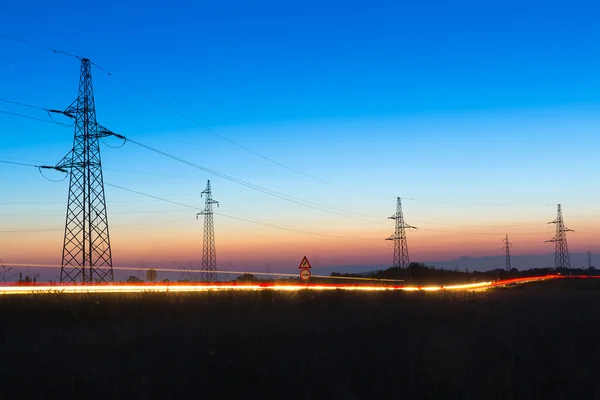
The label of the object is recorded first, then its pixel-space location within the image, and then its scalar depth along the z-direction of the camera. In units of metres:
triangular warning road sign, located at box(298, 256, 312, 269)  34.72
